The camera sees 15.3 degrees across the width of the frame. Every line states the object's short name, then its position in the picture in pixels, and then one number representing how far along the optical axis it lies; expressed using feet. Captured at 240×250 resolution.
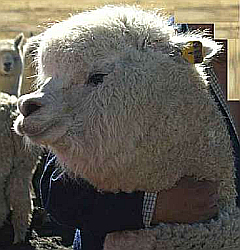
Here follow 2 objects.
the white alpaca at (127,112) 5.00
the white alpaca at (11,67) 23.83
